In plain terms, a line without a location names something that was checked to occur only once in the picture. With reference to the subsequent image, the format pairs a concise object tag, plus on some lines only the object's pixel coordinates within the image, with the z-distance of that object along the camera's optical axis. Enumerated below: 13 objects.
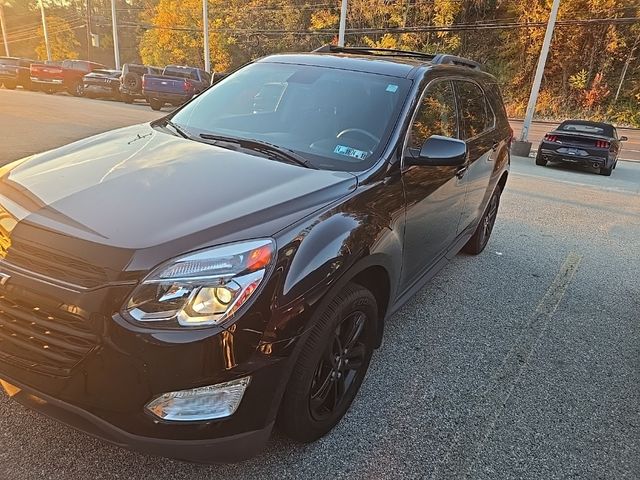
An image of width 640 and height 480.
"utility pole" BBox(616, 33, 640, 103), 35.97
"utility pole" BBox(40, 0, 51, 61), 40.62
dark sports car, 12.73
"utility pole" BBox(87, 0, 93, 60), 44.30
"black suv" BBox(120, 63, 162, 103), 21.48
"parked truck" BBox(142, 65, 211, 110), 18.92
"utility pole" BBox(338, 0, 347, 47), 20.17
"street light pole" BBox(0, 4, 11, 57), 47.23
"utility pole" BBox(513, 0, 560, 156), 15.15
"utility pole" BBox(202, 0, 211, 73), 27.47
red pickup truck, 23.98
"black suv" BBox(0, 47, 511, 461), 1.70
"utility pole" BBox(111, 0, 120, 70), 34.03
